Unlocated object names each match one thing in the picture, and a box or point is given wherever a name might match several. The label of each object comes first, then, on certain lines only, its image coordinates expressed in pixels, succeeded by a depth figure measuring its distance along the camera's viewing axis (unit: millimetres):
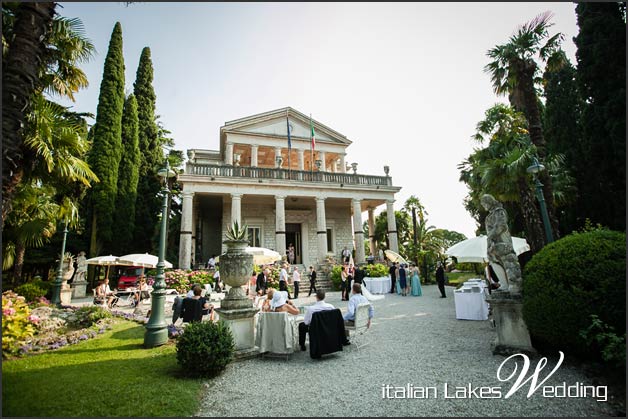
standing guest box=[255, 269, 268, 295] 13255
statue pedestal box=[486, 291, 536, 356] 5332
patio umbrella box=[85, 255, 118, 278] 12625
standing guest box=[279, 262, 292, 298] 13242
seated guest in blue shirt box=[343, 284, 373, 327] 6492
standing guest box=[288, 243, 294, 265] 18969
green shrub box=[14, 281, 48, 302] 11103
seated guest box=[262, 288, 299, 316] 6579
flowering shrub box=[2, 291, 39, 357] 4820
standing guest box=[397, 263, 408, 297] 15269
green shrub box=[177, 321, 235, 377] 4766
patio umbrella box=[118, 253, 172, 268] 12031
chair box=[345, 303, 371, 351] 6305
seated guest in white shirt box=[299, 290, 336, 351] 5996
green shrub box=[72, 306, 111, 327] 8758
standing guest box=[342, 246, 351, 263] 19478
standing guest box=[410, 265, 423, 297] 14797
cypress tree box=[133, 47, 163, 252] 21562
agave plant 6562
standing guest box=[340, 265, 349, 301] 13539
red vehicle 17812
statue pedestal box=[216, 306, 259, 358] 5840
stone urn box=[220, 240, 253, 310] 6098
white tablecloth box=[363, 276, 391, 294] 16484
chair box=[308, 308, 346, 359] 5570
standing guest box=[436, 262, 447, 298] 13824
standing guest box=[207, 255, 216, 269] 16711
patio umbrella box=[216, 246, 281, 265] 12219
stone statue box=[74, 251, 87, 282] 15508
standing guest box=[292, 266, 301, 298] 14117
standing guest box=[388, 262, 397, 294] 16717
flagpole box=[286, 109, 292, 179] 19594
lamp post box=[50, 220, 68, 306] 11867
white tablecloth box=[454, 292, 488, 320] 8648
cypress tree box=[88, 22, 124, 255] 17969
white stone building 17828
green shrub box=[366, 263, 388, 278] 17547
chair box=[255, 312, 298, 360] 5828
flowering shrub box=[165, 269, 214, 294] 14391
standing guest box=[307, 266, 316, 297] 14867
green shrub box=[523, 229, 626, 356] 4219
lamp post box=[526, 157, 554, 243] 7980
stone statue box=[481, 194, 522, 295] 5633
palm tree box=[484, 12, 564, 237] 10755
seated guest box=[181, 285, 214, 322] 7418
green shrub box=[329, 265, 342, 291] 17141
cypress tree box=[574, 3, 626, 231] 11188
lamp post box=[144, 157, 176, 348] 6664
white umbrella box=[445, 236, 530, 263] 9398
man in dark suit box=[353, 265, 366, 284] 13625
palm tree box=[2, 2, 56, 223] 4574
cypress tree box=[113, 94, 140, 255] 18984
